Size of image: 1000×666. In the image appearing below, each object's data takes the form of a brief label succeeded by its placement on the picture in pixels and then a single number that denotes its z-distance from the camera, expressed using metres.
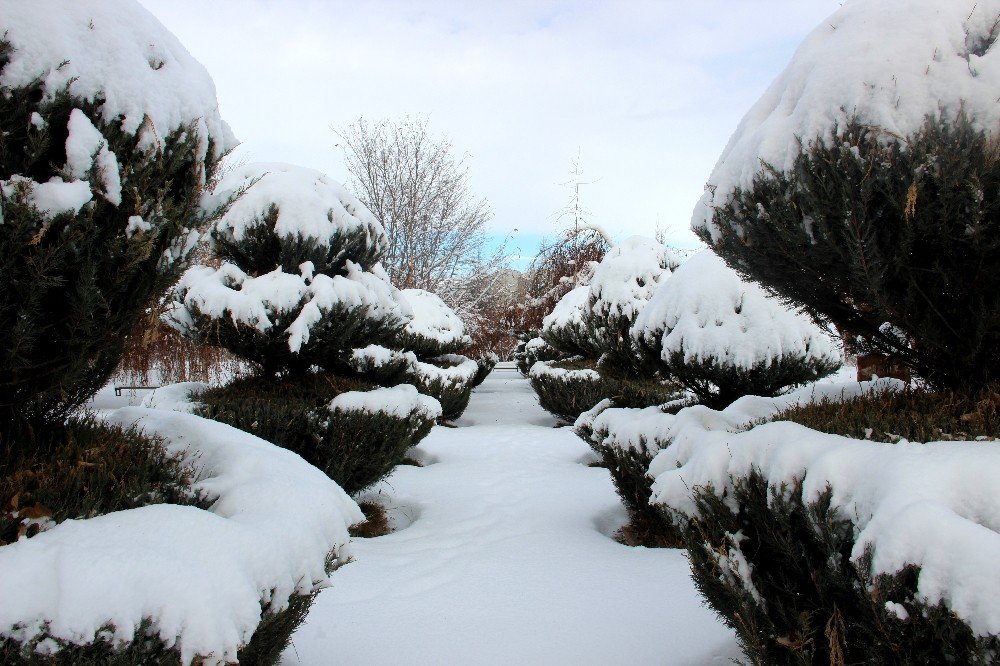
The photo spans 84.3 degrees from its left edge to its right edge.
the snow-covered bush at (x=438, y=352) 10.20
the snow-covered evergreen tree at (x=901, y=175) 2.23
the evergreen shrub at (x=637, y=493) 4.09
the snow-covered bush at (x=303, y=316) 4.76
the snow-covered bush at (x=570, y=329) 11.99
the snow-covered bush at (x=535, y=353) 17.19
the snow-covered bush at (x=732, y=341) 5.00
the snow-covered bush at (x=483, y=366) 16.80
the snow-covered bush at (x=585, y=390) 5.70
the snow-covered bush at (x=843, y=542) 1.38
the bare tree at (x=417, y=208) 21.33
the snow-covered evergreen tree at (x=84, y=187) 1.81
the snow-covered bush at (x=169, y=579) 1.35
